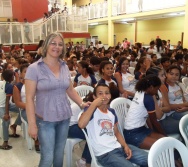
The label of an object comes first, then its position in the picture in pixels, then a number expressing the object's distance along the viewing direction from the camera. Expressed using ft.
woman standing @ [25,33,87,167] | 6.03
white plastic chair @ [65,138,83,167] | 8.50
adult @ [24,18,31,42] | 39.86
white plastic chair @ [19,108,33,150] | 10.53
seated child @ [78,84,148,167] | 6.45
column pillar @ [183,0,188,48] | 33.86
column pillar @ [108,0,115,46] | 49.06
